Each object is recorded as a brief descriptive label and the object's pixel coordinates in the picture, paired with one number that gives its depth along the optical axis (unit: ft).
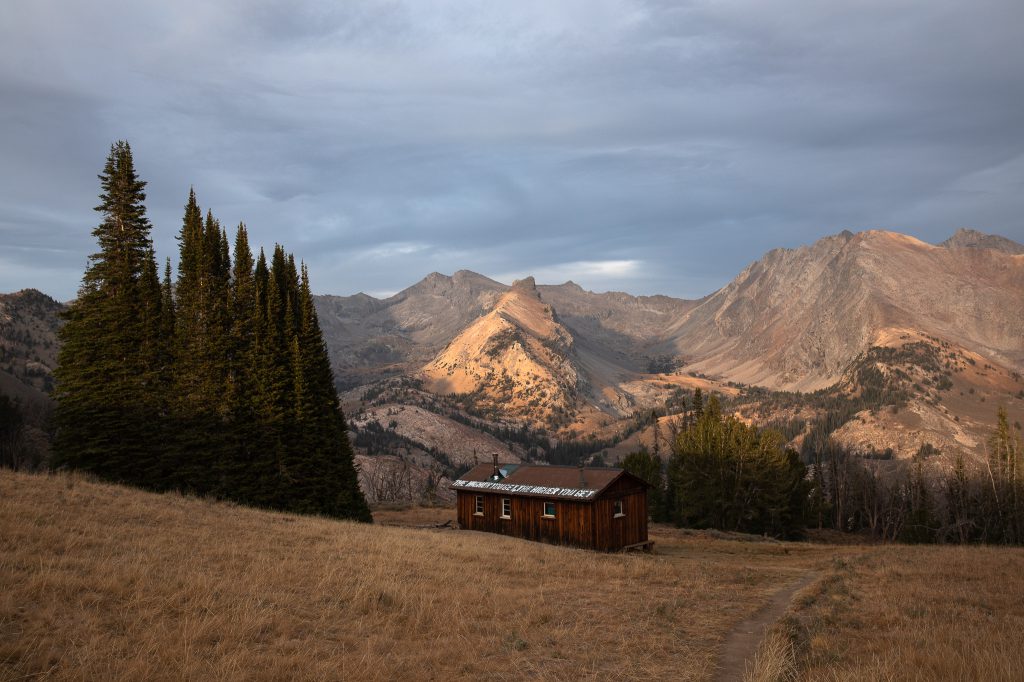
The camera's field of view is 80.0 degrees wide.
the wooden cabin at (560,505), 141.79
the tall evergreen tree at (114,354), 125.49
